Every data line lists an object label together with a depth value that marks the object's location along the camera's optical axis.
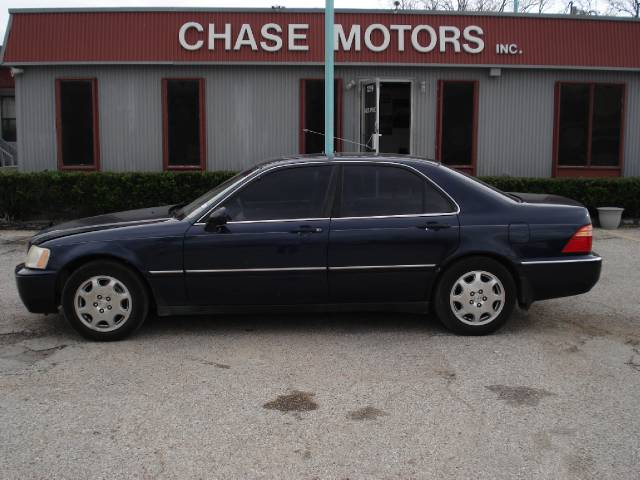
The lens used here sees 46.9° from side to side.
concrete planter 13.17
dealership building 13.92
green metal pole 11.10
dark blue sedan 6.02
